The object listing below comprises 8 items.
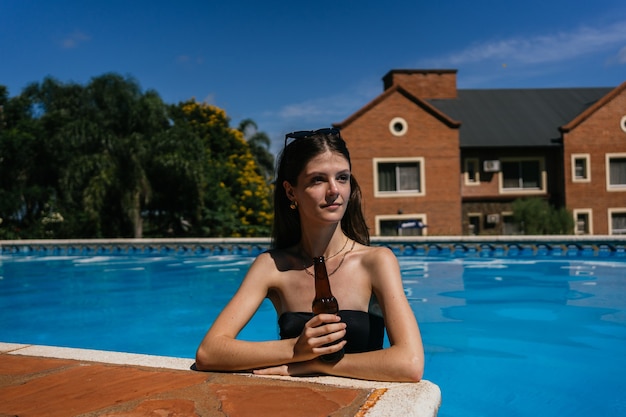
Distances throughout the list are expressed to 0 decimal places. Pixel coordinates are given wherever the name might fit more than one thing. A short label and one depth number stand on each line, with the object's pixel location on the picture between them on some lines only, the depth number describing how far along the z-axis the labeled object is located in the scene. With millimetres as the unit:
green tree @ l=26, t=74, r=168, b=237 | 21359
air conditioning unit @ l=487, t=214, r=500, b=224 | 24547
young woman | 2377
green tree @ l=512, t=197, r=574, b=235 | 21094
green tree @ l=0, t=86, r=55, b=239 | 23641
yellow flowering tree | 22047
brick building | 23781
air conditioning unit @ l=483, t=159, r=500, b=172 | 24688
